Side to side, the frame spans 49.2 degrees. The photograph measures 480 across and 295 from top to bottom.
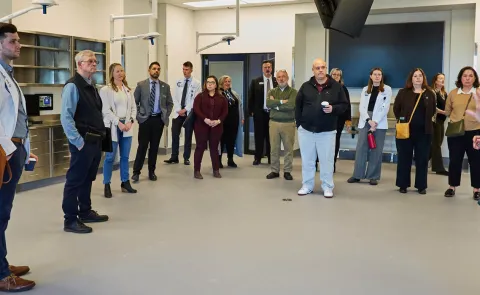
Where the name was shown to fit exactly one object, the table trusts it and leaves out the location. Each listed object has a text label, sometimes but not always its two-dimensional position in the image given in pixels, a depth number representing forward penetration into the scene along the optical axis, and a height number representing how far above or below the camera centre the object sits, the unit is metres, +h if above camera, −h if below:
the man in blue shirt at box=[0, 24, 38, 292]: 2.93 -0.20
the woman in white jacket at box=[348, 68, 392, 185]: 6.47 -0.30
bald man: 5.71 -0.24
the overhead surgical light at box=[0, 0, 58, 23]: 5.03 +0.90
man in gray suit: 6.61 -0.19
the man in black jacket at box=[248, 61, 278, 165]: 8.12 -0.11
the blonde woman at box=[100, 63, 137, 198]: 5.71 -0.22
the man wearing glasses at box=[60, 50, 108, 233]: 4.07 -0.24
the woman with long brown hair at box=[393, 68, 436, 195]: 5.92 -0.27
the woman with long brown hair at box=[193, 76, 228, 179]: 7.00 -0.25
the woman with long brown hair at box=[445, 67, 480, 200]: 5.66 -0.34
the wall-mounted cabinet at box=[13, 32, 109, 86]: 6.40 +0.50
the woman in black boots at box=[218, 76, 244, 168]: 7.96 -0.31
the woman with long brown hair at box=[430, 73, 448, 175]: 7.17 -0.41
